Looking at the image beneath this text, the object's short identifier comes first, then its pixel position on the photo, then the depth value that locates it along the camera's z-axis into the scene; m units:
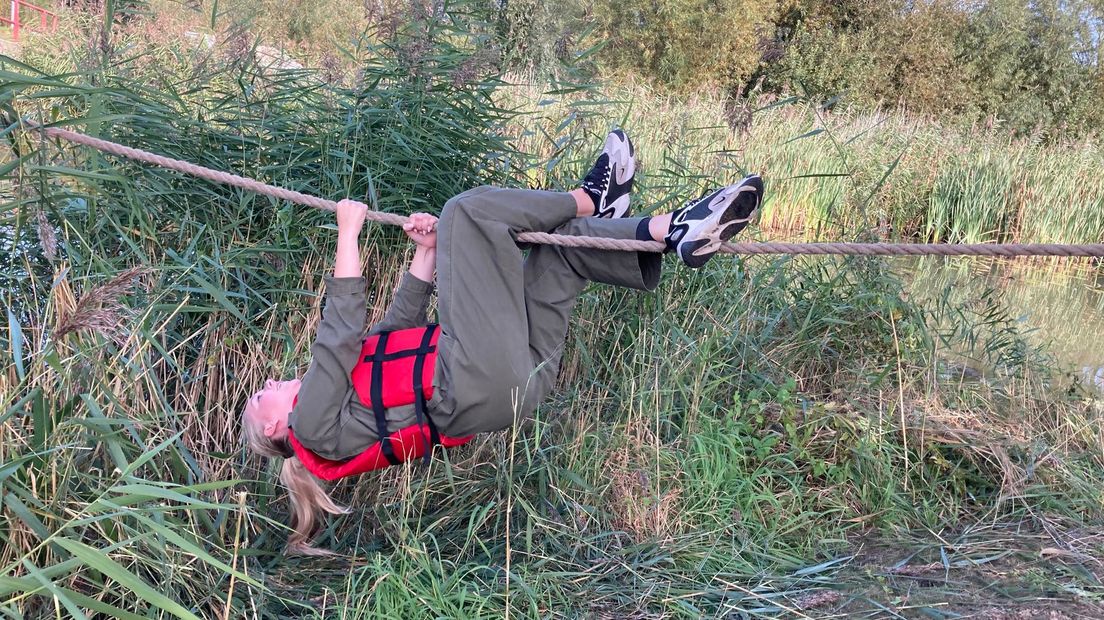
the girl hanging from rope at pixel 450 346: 2.81
